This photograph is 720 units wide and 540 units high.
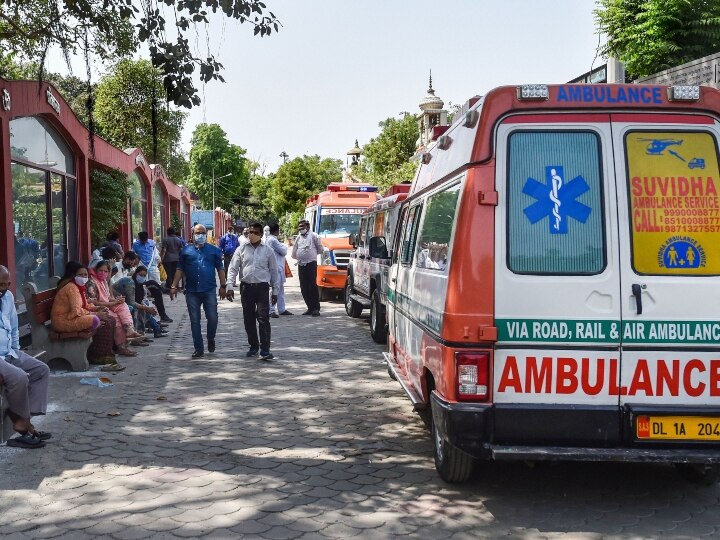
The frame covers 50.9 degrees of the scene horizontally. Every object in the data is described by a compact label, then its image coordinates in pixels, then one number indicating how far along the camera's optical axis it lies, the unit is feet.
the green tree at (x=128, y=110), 118.99
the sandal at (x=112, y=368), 30.78
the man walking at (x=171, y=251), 61.31
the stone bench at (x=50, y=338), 28.68
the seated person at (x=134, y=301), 38.01
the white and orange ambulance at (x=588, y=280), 14.16
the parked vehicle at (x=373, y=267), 37.09
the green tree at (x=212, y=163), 251.19
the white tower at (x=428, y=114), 129.29
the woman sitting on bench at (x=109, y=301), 33.19
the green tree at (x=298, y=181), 214.69
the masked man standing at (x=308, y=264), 50.24
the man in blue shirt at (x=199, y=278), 33.83
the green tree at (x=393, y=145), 145.89
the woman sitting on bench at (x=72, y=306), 29.37
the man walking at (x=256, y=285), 33.24
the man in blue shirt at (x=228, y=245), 73.00
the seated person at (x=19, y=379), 19.39
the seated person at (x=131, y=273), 39.10
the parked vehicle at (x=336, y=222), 58.08
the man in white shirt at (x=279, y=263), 46.57
